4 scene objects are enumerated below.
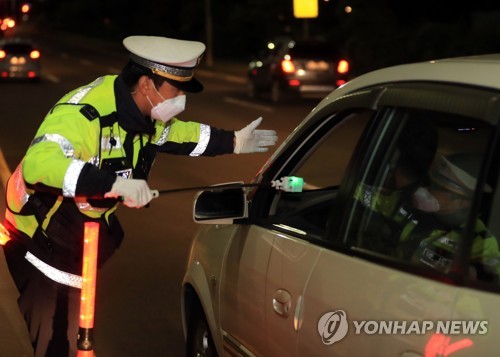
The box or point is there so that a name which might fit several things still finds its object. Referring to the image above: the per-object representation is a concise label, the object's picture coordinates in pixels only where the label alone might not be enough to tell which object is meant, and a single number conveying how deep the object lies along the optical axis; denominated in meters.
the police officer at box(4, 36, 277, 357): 3.76
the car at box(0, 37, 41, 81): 31.88
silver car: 2.76
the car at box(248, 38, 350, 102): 23.06
